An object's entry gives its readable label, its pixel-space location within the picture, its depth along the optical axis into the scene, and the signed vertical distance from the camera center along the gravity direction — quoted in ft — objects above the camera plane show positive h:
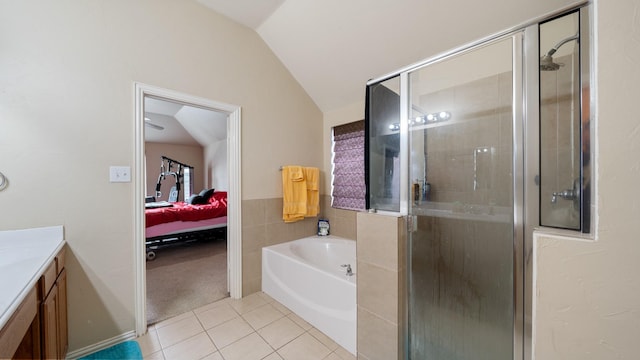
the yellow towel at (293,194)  8.61 -0.55
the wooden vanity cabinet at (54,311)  3.45 -2.21
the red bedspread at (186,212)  11.43 -1.76
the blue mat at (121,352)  5.00 -3.86
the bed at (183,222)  11.50 -2.28
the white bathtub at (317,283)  5.38 -2.98
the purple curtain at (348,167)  8.82 +0.49
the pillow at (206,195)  15.43 -1.03
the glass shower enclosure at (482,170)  2.78 +0.13
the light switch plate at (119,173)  5.34 +0.16
